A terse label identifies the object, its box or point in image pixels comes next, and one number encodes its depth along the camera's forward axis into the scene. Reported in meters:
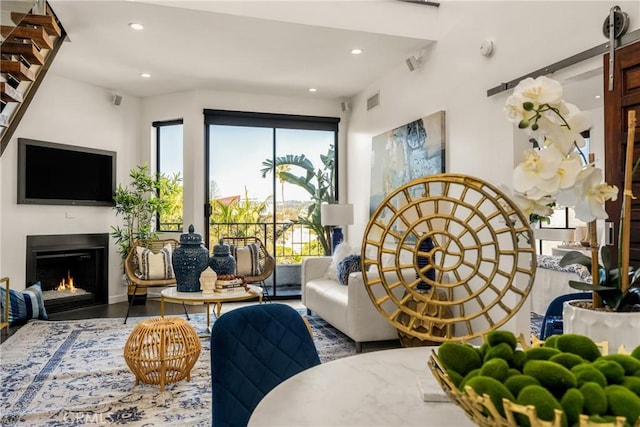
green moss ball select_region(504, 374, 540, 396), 0.61
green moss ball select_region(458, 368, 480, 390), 0.67
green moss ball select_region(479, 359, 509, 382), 0.65
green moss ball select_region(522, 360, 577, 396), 0.61
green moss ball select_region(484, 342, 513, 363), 0.71
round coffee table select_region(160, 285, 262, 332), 3.60
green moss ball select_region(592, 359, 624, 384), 0.63
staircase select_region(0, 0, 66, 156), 3.25
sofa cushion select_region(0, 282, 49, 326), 4.65
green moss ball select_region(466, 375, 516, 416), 0.60
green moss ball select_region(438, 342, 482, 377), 0.71
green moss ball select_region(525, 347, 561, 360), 0.71
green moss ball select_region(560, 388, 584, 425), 0.57
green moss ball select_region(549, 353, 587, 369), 0.68
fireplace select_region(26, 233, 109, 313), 5.32
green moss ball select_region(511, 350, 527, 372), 0.70
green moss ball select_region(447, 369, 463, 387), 0.69
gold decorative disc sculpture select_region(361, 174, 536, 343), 0.96
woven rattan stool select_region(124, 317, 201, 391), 2.93
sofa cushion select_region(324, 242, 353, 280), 4.82
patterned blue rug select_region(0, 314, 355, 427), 2.51
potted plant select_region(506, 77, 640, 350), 0.81
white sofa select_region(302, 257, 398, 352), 3.66
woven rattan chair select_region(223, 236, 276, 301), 5.30
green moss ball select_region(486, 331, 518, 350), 0.75
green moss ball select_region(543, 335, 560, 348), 0.79
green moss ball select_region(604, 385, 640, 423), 0.57
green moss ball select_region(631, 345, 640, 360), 0.71
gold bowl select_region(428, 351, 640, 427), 0.54
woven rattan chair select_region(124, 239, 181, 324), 4.93
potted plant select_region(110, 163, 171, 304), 5.85
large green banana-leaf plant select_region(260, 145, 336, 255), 6.46
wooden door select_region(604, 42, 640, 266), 2.41
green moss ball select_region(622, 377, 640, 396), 0.61
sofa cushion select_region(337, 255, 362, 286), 4.35
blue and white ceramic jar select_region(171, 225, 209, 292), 3.87
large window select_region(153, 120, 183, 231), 6.28
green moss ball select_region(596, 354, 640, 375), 0.66
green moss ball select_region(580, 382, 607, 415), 0.57
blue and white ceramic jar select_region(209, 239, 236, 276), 4.09
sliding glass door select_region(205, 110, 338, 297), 6.24
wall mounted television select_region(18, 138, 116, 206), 5.18
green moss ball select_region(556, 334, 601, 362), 0.72
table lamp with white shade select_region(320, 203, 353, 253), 5.52
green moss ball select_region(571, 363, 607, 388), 0.61
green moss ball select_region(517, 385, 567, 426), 0.56
